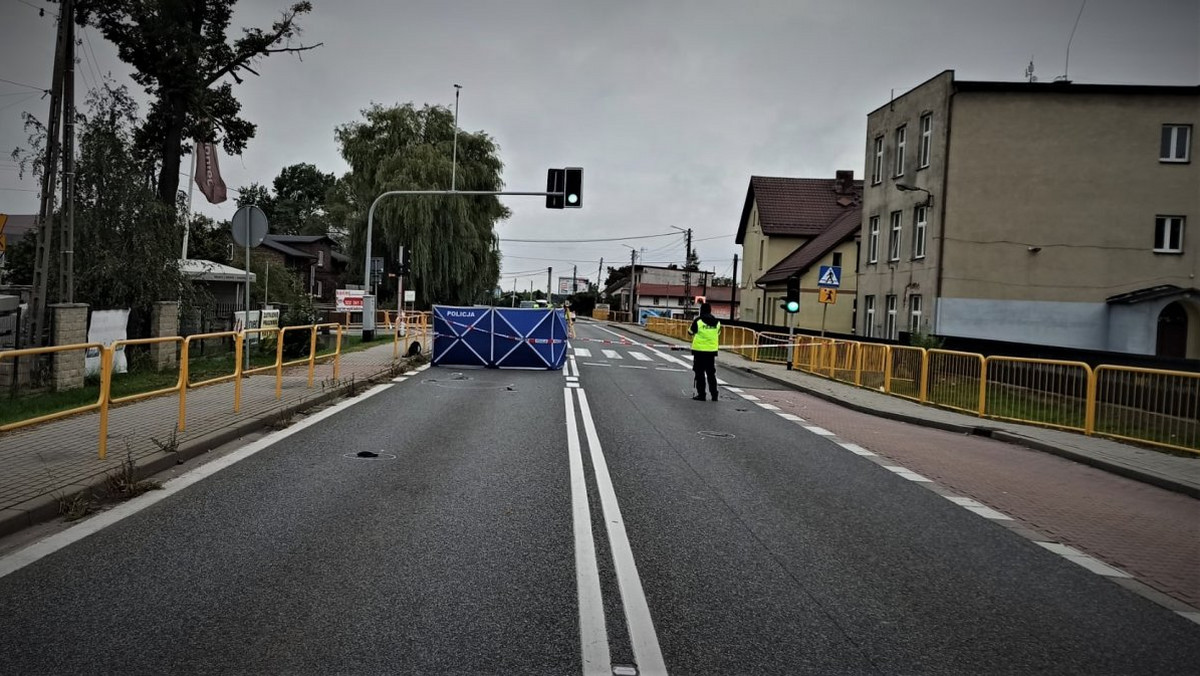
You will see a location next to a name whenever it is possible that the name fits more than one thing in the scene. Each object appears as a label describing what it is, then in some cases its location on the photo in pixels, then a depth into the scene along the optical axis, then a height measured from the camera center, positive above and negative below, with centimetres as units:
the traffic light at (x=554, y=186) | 2473 +384
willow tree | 4097 +553
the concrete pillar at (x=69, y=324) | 1351 -51
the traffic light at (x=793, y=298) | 2375 +83
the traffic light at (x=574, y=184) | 2414 +383
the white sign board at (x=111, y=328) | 1501 -66
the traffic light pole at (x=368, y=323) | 2809 -55
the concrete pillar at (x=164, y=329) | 1563 -65
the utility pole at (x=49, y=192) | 1434 +173
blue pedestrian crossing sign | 2239 +136
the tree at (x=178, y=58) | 2009 +597
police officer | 1553 -43
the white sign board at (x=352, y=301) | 3209 +20
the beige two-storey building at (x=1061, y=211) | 2700 +419
